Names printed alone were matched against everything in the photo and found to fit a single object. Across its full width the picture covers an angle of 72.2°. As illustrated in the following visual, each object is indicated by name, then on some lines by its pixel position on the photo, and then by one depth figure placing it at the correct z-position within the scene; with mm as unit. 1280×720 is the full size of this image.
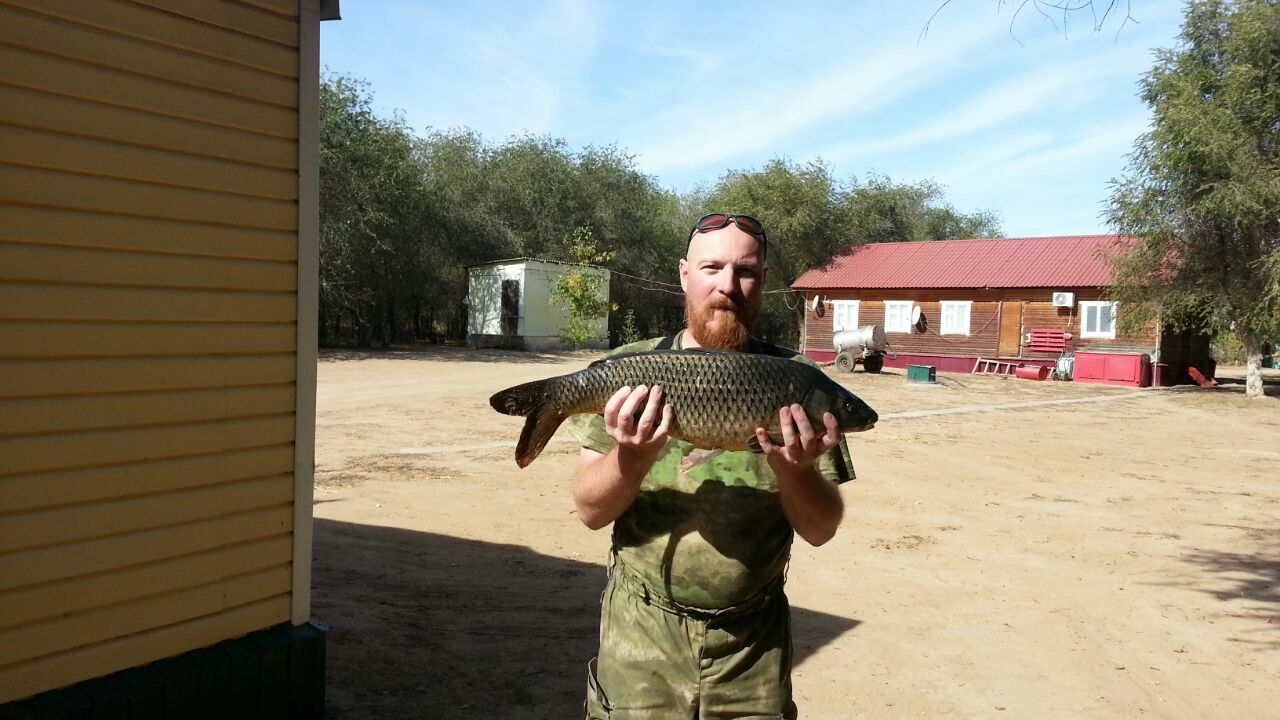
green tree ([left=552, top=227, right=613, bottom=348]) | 35438
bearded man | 2434
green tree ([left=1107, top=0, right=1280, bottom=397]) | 25469
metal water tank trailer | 31516
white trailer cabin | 36531
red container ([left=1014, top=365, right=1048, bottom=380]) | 32906
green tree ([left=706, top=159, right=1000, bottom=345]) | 44969
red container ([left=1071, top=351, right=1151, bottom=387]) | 30906
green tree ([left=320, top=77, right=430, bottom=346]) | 30625
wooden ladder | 35031
